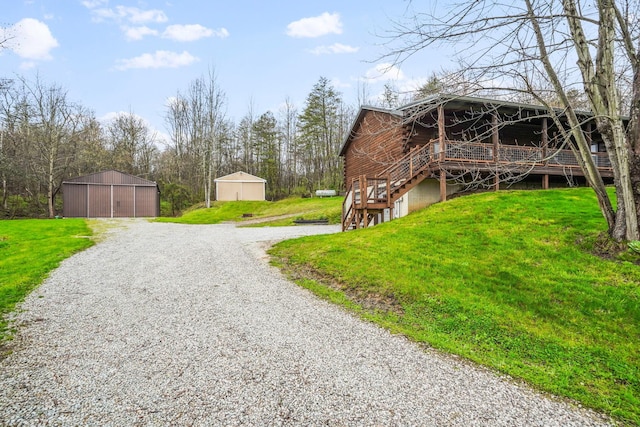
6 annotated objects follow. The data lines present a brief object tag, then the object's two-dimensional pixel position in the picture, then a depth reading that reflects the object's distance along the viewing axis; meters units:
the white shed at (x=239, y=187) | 30.59
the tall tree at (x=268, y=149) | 37.94
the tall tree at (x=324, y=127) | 35.00
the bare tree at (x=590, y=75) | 4.40
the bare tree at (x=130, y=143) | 35.03
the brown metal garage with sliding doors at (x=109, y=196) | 23.89
